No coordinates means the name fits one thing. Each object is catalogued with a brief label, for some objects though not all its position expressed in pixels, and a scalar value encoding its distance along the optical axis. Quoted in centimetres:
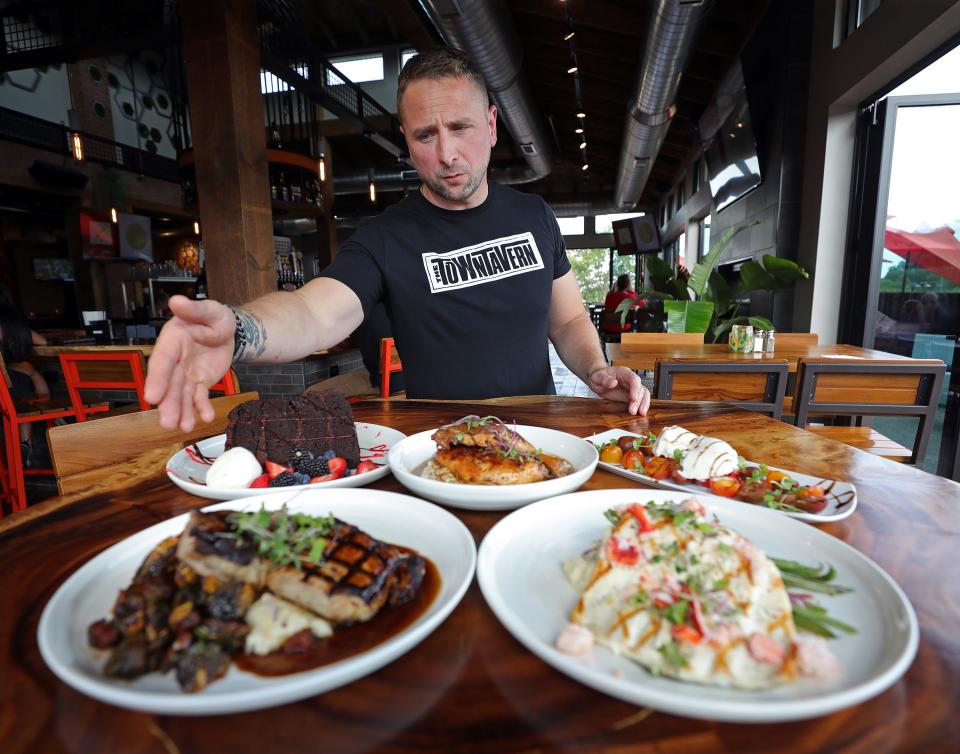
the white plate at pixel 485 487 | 88
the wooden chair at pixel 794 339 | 401
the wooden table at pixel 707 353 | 335
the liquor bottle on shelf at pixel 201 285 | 720
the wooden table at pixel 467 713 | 46
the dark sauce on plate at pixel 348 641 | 54
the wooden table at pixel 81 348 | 411
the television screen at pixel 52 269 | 1022
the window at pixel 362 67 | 1220
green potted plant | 442
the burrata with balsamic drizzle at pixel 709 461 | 104
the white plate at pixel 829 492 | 86
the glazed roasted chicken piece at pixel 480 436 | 108
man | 190
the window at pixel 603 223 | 1670
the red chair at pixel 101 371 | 361
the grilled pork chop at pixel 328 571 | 61
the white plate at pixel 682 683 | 44
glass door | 348
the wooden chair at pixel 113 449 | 122
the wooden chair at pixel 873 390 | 267
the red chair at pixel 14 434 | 280
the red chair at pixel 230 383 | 254
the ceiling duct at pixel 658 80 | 437
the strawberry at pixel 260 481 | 102
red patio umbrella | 347
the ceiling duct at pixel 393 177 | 1170
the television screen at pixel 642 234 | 1202
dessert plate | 96
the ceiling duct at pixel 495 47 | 461
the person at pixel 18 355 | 391
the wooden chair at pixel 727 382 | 293
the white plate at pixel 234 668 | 45
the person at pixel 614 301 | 986
